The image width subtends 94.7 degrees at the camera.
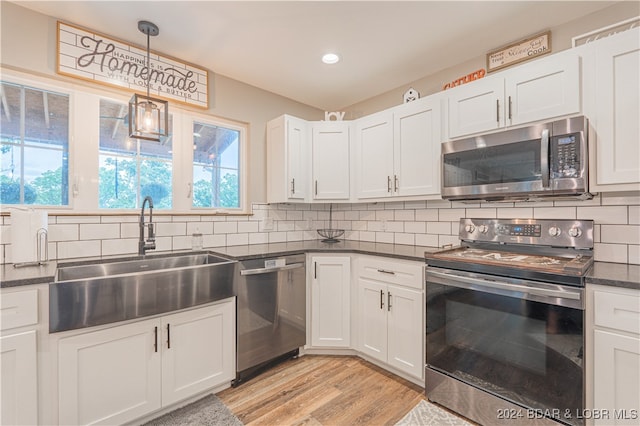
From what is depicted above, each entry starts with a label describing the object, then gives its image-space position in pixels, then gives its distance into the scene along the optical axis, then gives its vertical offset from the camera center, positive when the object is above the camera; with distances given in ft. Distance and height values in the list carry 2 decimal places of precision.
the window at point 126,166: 7.05 +1.21
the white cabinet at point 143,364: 4.93 -2.86
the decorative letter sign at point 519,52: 6.62 +3.82
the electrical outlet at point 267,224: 9.71 -0.34
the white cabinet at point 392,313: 6.75 -2.47
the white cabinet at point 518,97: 5.49 +2.42
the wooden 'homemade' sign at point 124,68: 6.43 +3.58
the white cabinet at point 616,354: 4.24 -2.08
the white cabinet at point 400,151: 7.45 +1.73
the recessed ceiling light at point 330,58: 7.75 +4.17
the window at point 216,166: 8.56 +1.46
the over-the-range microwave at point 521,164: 5.27 +0.99
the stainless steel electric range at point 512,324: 4.69 -1.99
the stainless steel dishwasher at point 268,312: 6.99 -2.50
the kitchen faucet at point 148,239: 6.82 -0.58
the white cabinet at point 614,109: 4.91 +1.78
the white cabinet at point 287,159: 9.09 +1.72
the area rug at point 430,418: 5.70 -4.06
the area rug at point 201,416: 5.66 -4.02
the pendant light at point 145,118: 5.98 +1.99
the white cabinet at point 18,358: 4.36 -2.16
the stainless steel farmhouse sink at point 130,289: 4.78 -1.40
